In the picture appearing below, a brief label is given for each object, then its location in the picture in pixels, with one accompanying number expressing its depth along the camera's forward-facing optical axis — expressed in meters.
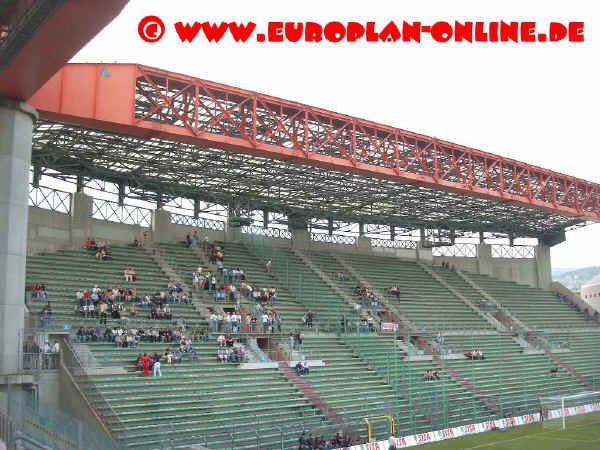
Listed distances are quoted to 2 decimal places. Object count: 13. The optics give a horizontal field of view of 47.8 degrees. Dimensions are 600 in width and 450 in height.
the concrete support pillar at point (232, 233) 44.82
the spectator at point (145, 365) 25.91
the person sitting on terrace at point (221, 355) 29.28
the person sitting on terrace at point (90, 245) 35.12
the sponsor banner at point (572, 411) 33.84
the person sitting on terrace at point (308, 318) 36.00
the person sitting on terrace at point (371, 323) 38.06
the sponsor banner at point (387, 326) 38.31
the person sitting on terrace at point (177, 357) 27.62
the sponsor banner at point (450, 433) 26.59
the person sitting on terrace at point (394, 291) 45.72
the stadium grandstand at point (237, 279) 22.19
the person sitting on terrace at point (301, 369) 30.64
